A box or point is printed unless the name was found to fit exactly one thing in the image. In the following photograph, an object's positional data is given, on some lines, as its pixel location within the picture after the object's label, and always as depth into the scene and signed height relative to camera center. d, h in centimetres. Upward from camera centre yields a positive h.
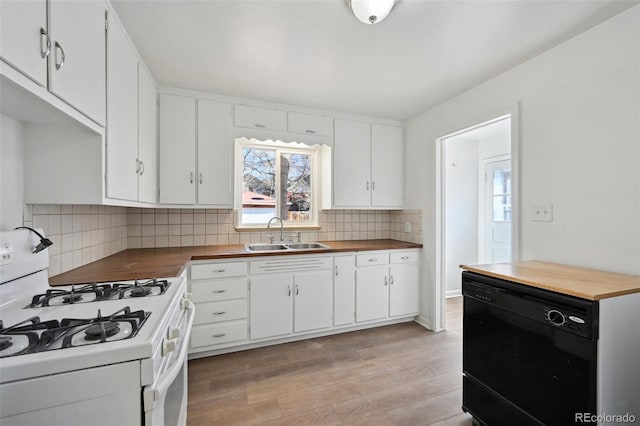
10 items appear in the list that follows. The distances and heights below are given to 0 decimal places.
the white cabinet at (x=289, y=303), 241 -84
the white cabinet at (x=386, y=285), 280 -77
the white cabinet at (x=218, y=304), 222 -77
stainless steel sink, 282 -36
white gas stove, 67 -39
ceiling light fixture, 136 +104
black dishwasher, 112 -68
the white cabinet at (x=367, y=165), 303 +54
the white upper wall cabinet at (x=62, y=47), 81 +59
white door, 383 +0
